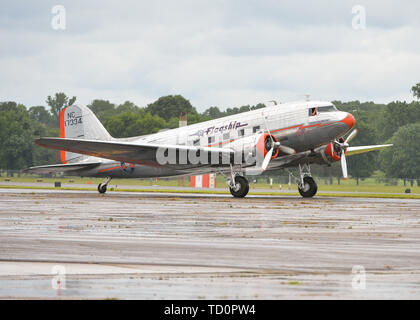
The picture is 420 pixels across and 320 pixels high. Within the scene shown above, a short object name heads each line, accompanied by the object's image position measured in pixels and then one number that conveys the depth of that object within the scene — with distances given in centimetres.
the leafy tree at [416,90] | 13862
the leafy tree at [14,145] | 12800
